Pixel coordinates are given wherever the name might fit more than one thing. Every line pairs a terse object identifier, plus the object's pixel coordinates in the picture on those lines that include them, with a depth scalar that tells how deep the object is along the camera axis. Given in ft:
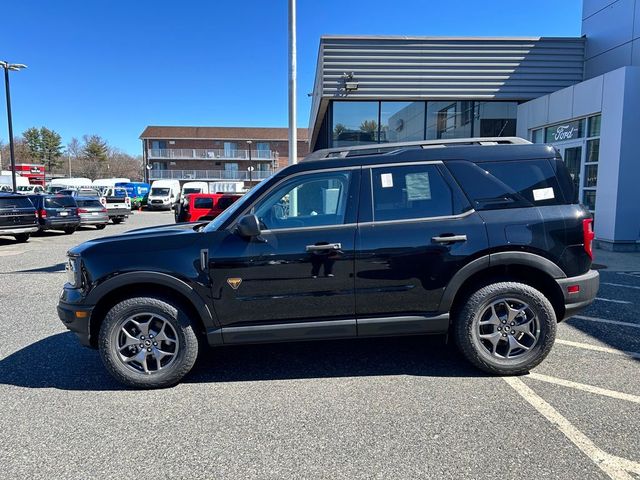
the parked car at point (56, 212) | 53.31
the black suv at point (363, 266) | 11.99
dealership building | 37.32
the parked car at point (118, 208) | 75.41
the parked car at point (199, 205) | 48.60
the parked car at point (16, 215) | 44.93
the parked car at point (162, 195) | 125.80
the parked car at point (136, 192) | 132.26
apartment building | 194.29
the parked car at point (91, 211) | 61.77
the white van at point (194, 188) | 129.69
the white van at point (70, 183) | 145.61
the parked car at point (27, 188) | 138.41
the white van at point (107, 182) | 144.73
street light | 73.05
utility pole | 29.60
